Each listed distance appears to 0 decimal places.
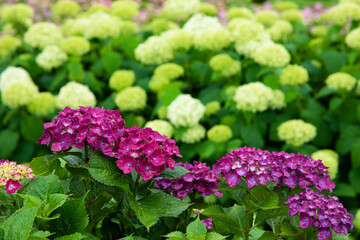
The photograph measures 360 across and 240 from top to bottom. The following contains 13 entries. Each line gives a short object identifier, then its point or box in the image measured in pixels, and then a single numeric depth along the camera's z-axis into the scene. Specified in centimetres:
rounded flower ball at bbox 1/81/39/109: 380
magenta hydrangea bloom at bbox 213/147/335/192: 160
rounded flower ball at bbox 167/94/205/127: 340
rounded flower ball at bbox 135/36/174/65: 400
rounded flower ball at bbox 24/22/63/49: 457
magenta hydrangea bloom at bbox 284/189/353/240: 153
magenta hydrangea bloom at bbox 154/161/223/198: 172
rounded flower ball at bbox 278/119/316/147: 331
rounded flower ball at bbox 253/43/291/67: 356
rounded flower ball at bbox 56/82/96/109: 370
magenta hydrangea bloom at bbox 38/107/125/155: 156
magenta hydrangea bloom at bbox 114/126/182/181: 149
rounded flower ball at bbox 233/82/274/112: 338
